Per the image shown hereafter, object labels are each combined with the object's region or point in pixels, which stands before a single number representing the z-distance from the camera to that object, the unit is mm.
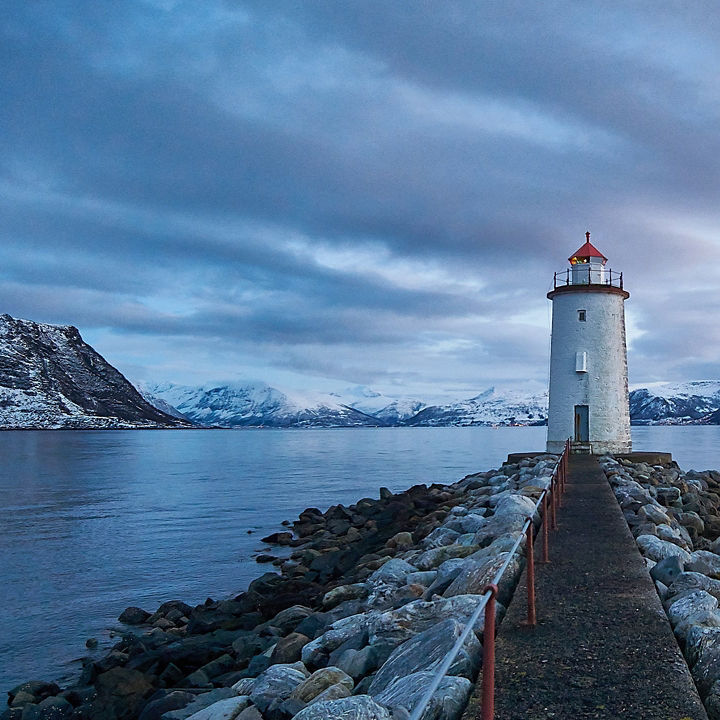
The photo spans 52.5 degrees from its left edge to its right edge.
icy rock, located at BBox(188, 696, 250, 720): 5617
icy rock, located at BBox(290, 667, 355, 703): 5387
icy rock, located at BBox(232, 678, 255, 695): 6086
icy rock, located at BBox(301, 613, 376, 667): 6656
